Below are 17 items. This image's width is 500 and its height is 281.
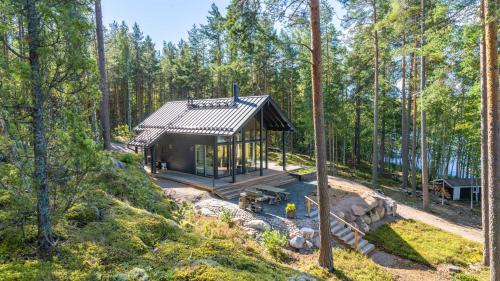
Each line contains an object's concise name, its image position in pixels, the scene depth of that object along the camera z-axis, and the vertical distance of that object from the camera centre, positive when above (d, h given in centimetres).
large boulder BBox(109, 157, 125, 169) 1005 -104
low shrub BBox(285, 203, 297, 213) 970 -257
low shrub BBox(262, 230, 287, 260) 762 -301
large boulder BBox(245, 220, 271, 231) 890 -286
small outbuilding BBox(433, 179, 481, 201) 1980 -412
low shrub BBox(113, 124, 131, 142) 1558 +30
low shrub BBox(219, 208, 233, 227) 887 -263
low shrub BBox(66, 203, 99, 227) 435 -122
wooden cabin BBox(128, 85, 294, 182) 1365 -7
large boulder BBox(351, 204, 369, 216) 1145 -317
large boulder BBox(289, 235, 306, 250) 823 -317
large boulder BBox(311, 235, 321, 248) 858 -328
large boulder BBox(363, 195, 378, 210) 1211 -301
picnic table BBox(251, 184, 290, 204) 1159 -245
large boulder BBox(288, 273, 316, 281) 415 -218
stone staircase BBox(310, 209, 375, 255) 911 -346
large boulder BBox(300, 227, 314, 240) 869 -306
